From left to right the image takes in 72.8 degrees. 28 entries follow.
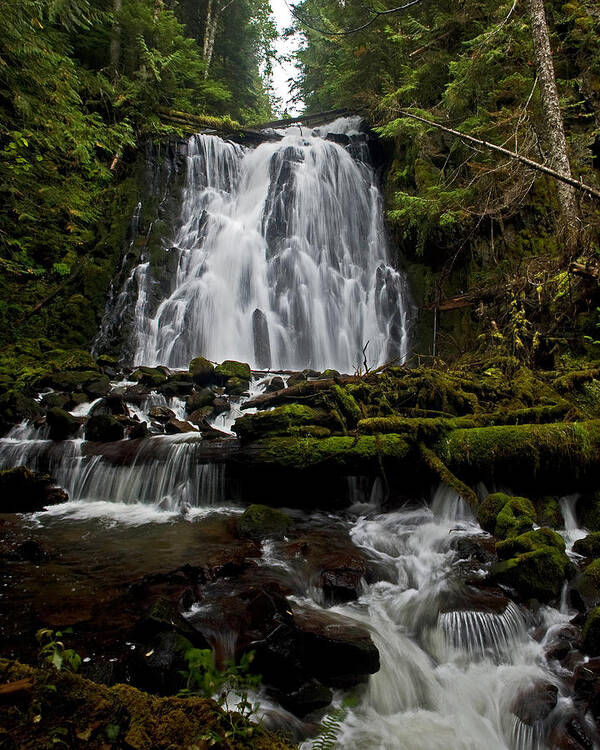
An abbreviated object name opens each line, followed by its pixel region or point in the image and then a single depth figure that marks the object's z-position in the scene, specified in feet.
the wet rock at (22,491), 18.65
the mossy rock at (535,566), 11.96
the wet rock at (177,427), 25.32
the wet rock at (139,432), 23.70
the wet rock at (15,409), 25.66
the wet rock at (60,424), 23.94
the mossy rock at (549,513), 16.39
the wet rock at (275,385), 32.99
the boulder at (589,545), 13.84
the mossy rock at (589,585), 11.53
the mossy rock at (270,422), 20.22
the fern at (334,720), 7.89
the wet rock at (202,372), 35.12
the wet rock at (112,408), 27.22
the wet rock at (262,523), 16.42
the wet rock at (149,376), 32.68
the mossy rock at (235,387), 33.30
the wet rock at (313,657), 8.93
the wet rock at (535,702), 8.96
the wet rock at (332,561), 12.91
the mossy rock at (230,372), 35.32
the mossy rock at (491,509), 15.76
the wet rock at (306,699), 8.51
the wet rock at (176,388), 31.32
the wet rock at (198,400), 29.25
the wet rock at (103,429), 23.65
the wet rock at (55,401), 27.99
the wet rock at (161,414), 27.20
